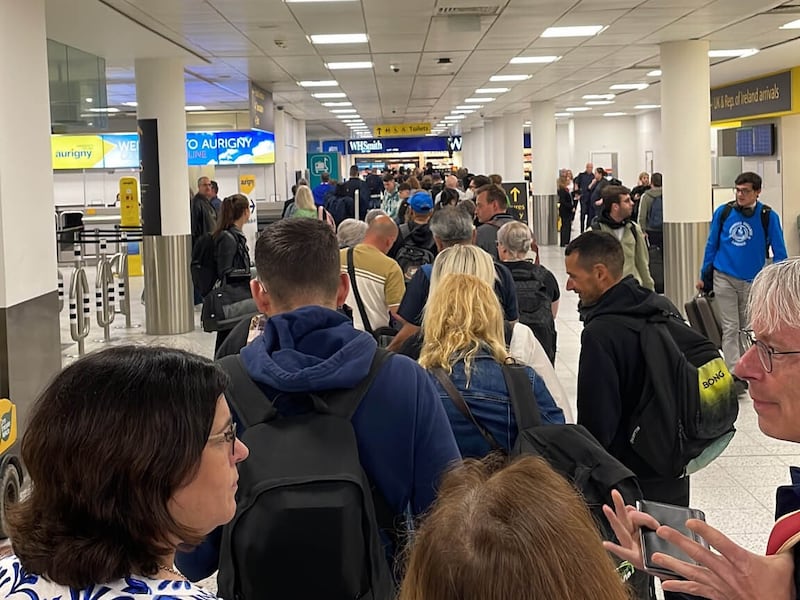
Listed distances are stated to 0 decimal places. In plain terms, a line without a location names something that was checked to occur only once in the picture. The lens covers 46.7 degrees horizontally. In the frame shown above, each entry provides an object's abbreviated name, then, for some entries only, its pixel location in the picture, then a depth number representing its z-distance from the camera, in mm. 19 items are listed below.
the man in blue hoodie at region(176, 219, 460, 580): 2012
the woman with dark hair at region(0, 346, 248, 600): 1235
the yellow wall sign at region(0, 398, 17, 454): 4727
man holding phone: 1506
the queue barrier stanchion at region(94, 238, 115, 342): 9867
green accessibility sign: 29906
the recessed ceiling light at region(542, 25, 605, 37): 9883
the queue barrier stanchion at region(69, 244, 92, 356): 8867
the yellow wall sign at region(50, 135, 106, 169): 19688
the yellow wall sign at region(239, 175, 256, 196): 14109
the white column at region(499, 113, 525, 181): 23119
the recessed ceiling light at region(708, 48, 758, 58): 12672
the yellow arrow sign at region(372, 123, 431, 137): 31938
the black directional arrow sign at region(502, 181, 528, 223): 18250
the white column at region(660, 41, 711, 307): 10773
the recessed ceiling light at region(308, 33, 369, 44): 9891
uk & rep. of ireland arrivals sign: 16486
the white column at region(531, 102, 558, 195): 20141
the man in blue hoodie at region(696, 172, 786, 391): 7414
